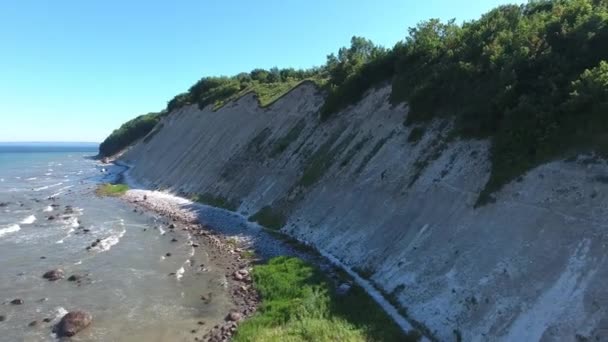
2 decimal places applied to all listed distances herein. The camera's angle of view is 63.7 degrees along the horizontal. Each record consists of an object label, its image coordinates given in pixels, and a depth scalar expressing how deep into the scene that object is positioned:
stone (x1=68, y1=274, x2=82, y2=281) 26.41
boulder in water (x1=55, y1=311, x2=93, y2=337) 19.20
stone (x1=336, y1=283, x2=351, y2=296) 20.25
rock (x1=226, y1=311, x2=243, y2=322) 20.00
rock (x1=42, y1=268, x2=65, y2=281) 26.52
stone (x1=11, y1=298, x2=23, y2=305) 22.50
